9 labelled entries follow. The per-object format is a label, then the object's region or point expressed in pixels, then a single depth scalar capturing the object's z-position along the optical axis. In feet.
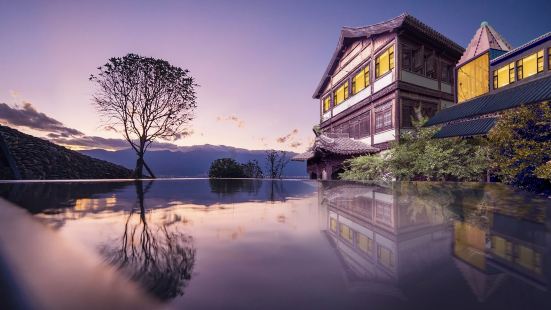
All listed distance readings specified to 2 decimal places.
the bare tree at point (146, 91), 57.62
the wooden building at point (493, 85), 34.24
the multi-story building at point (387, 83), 45.34
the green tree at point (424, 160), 35.55
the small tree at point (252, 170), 71.40
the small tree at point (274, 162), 86.10
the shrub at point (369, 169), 41.96
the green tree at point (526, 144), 19.07
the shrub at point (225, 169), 60.90
